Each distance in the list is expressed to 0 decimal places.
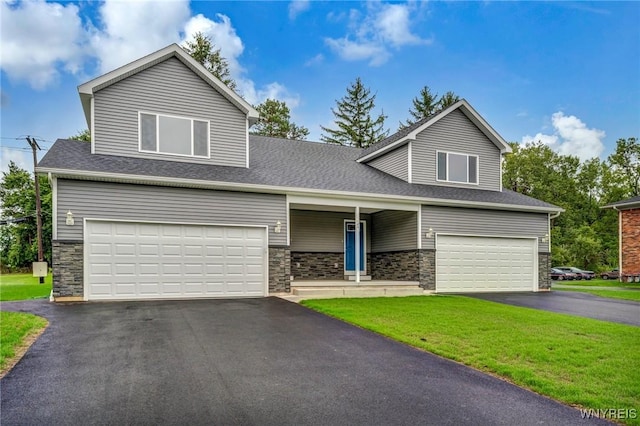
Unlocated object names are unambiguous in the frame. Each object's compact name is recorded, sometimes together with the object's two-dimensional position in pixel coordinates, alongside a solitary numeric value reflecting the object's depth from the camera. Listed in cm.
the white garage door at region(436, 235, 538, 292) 1465
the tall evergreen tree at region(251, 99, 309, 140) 3384
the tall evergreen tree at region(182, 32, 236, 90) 3147
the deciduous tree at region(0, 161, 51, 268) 3675
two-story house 1076
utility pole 2367
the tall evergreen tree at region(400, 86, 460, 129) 4019
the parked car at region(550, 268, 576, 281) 3134
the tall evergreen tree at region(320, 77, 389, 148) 3731
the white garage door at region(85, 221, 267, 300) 1064
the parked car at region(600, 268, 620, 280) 3050
